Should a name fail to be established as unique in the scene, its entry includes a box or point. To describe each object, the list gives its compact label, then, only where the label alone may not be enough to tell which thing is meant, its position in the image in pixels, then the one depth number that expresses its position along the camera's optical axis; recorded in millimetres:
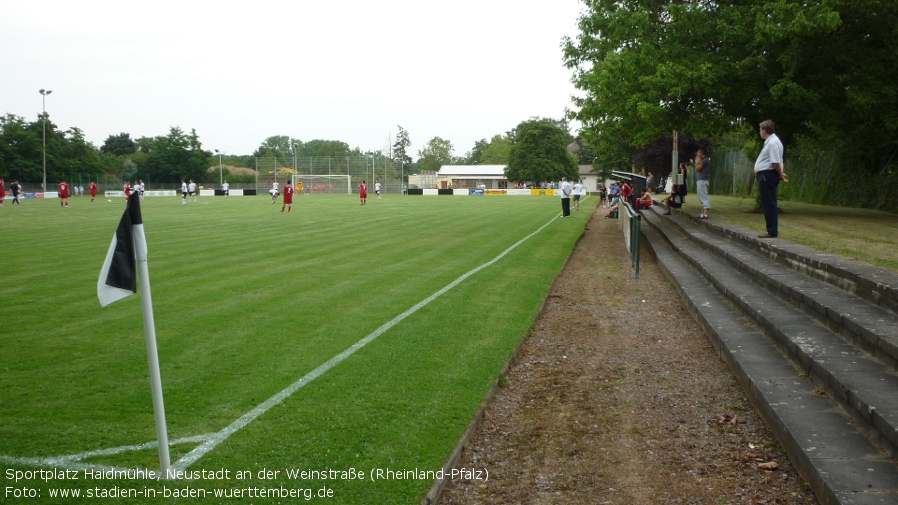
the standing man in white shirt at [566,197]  30388
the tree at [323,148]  169925
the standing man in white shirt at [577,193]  37594
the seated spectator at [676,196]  23642
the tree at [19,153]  73875
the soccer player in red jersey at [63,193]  41369
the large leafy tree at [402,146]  158500
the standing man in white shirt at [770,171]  10758
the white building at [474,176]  124250
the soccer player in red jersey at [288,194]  34928
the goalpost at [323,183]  88188
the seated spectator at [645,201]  24736
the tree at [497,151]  150750
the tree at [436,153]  159462
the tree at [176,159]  90250
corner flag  3873
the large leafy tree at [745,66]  17250
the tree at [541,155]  102812
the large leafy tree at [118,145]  133000
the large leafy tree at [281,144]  187750
